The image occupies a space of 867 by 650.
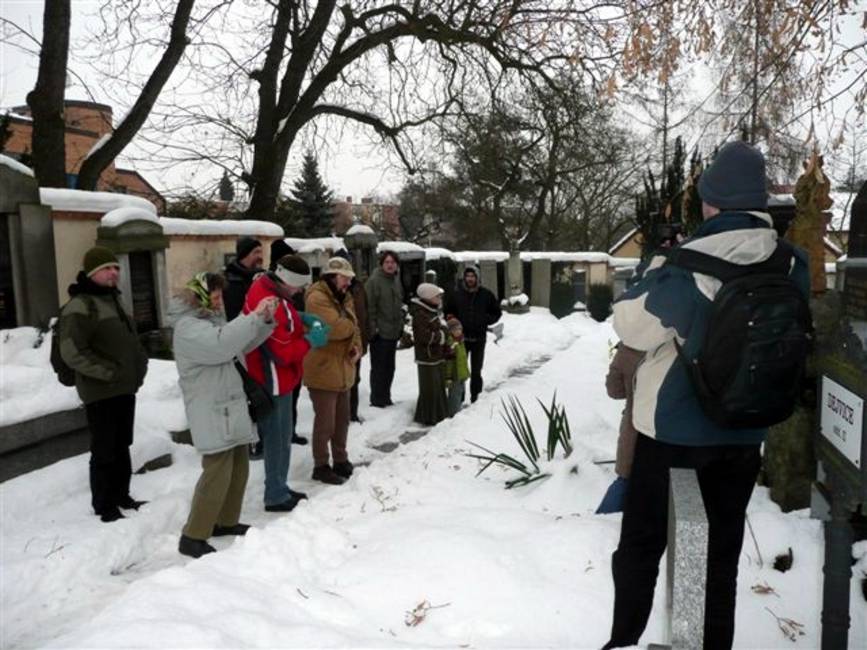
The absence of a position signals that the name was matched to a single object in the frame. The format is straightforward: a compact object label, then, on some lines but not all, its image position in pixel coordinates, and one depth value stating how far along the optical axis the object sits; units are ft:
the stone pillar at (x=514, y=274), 63.05
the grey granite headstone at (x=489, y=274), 63.93
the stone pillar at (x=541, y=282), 67.62
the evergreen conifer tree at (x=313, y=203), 103.02
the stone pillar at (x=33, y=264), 20.51
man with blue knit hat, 6.73
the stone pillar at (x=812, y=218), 12.76
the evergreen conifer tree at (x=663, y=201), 23.61
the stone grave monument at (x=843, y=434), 6.60
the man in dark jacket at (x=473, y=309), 26.20
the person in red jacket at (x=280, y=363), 15.02
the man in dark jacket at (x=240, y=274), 18.37
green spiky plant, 15.00
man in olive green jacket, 14.26
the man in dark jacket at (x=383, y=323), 24.93
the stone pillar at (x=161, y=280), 26.30
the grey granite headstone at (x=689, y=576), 5.43
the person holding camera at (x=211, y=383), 12.61
